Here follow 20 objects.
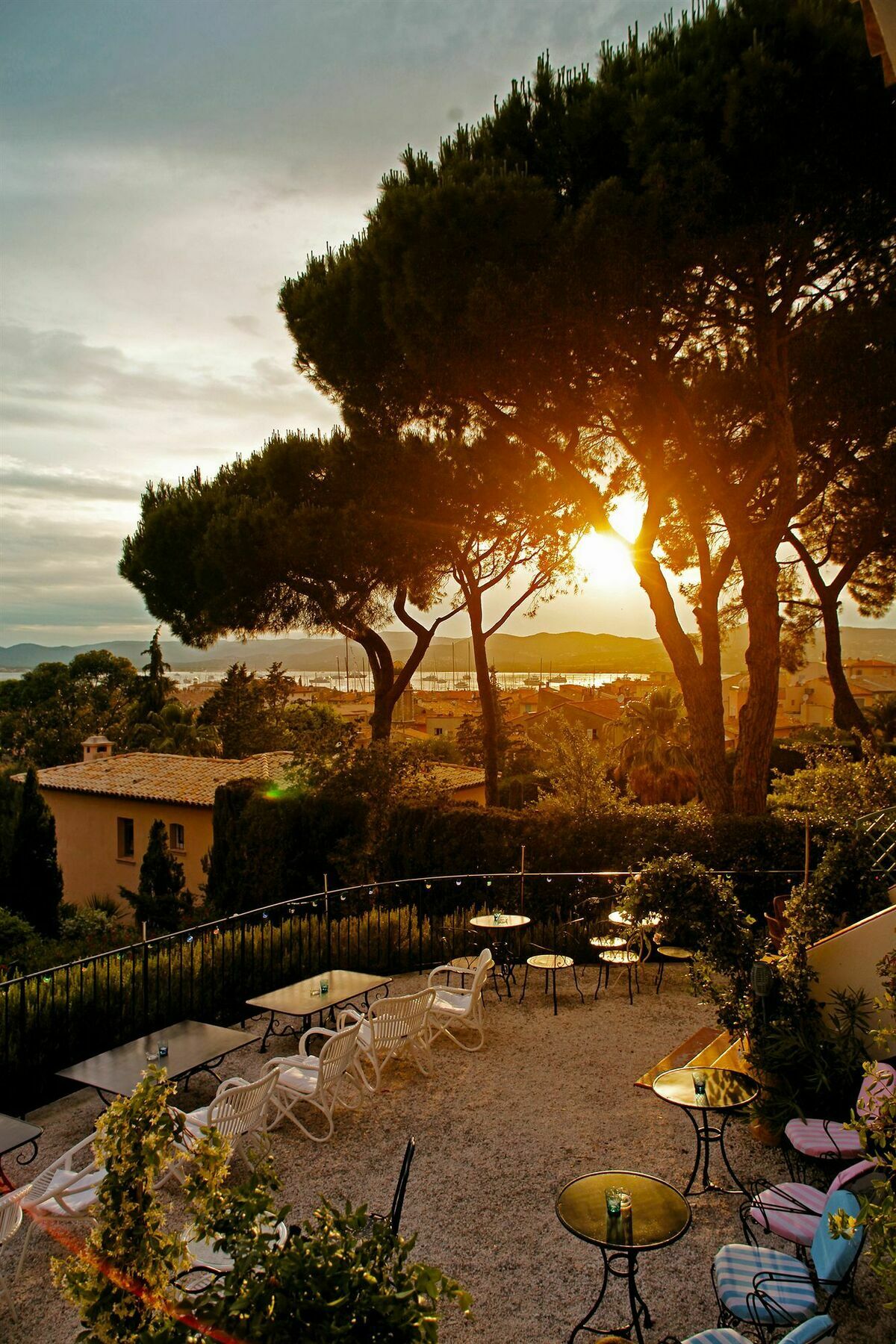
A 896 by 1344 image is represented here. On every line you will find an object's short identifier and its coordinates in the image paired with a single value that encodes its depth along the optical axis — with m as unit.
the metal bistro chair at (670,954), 9.71
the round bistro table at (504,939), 9.90
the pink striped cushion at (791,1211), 4.39
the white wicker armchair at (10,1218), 4.76
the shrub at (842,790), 11.12
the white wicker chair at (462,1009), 8.06
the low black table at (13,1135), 5.32
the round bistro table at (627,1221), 4.04
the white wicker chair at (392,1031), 7.18
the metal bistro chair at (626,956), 9.27
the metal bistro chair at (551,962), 9.16
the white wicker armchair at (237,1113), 5.77
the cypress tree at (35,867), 17.86
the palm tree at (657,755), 22.75
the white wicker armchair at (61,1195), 5.06
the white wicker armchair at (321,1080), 6.43
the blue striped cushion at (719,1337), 3.54
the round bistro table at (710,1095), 5.30
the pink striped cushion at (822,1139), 5.16
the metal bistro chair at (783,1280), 3.77
